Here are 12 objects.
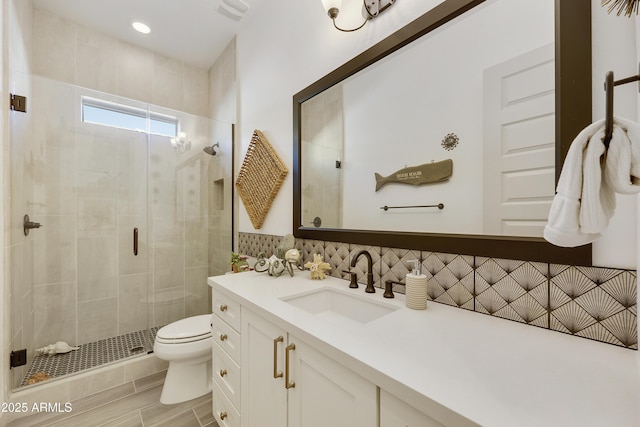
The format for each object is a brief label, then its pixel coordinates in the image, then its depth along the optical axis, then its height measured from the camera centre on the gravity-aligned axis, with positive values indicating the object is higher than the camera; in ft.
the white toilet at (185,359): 5.35 -3.20
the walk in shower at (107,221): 6.04 -0.24
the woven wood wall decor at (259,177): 6.23 +0.94
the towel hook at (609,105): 1.26 +0.53
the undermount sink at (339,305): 3.52 -1.37
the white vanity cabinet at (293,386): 2.07 -1.70
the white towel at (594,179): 1.28 +0.18
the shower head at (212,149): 8.45 +2.11
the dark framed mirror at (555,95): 2.31 +1.06
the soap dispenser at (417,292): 3.05 -0.95
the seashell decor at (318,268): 4.55 -1.00
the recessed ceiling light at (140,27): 7.59 +5.66
